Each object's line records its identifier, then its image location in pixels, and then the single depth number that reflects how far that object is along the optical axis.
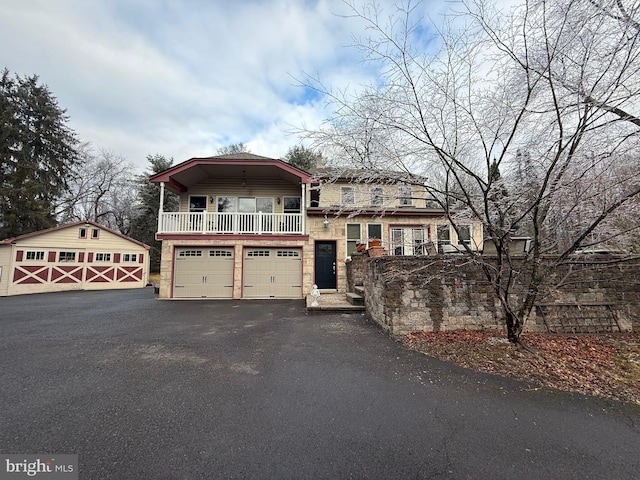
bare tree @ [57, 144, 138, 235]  22.98
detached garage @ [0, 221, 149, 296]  13.55
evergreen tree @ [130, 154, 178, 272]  22.42
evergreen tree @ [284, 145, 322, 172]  20.47
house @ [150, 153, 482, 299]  10.35
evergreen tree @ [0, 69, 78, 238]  16.50
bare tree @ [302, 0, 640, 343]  3.14
